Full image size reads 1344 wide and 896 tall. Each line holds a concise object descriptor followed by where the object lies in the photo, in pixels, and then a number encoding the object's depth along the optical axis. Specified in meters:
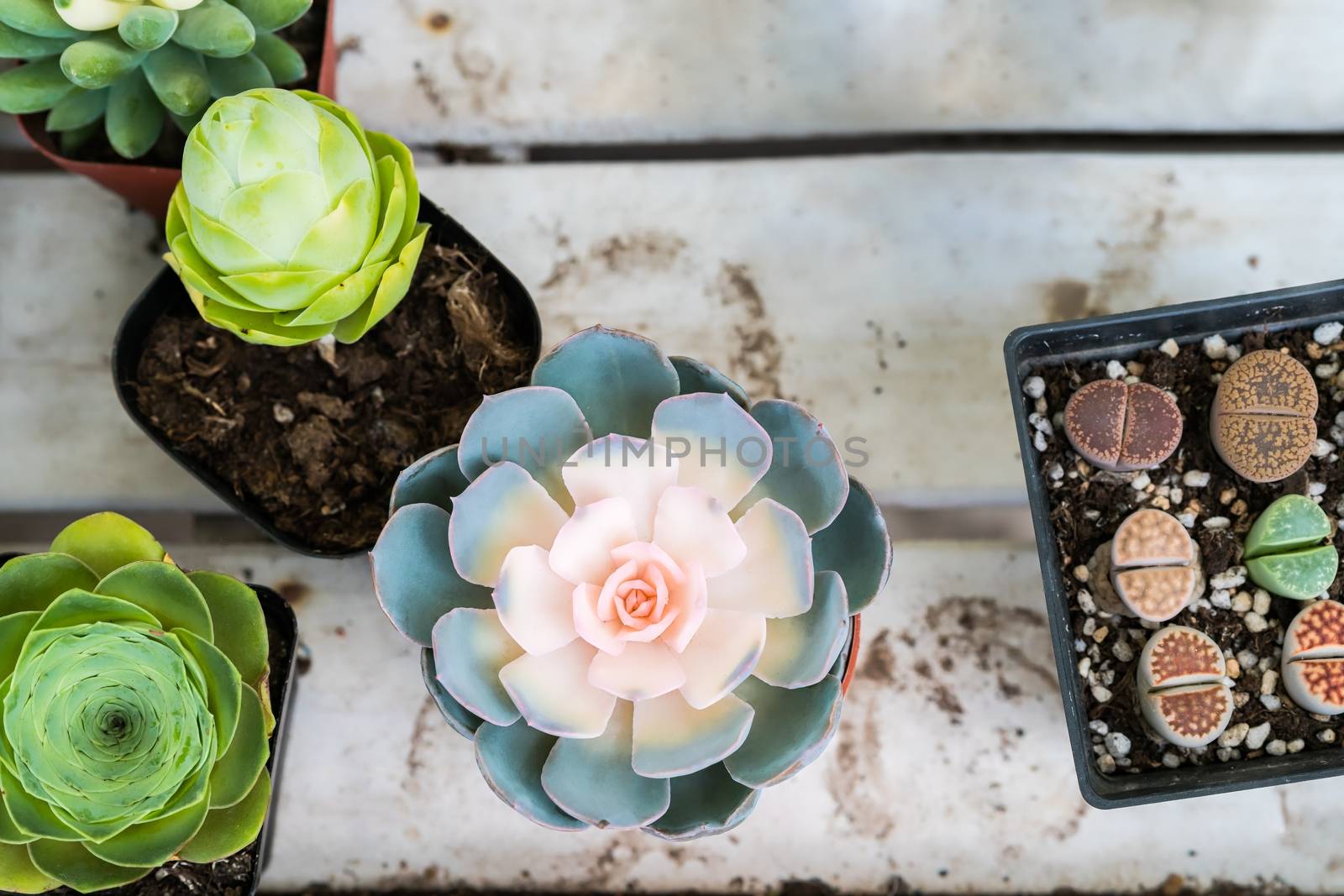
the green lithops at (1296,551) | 0.52
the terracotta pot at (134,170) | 0.52
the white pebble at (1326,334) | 0.53
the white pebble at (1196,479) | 0.53
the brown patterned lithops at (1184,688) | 0.51
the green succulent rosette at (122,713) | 0.47
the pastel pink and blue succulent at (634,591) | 0.47
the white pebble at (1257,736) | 0.52
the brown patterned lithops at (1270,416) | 0.52
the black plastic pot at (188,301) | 0.52
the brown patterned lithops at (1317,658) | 0.51
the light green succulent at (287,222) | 0.47
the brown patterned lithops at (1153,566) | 0.52
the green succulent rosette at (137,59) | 0.49
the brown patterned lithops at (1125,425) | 0.52
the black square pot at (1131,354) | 0.51
